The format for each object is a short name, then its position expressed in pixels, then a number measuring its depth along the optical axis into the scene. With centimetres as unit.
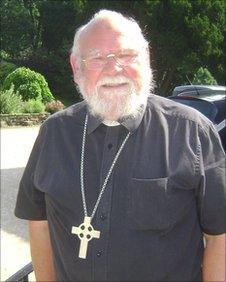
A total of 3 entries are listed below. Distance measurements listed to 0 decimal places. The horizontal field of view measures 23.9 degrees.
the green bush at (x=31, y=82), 402
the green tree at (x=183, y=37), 570
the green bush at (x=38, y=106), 873
